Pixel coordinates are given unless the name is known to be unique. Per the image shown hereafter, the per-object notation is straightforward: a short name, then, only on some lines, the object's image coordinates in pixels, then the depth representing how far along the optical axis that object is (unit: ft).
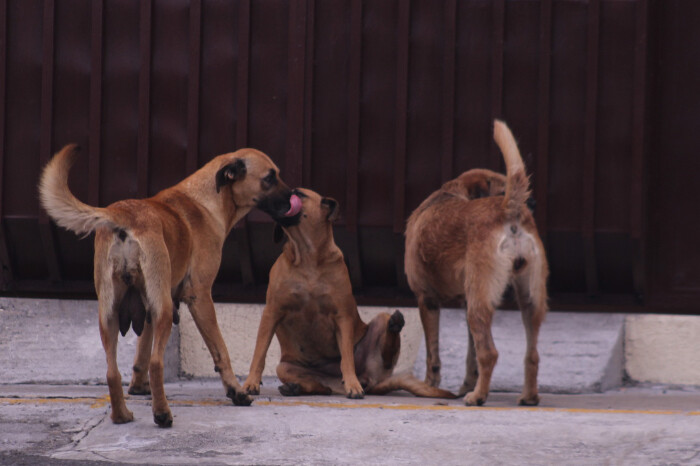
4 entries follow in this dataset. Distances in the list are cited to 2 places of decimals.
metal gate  62.13
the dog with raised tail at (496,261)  45.42
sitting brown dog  49.55
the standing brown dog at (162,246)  37.81
